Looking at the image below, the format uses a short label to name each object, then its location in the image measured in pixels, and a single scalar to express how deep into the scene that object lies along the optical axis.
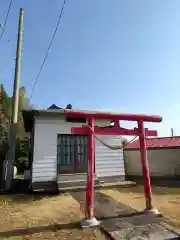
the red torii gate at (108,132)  4.78
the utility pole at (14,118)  9.00
